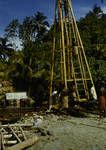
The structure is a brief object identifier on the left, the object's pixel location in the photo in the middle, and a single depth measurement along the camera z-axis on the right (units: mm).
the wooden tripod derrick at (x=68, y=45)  8425
